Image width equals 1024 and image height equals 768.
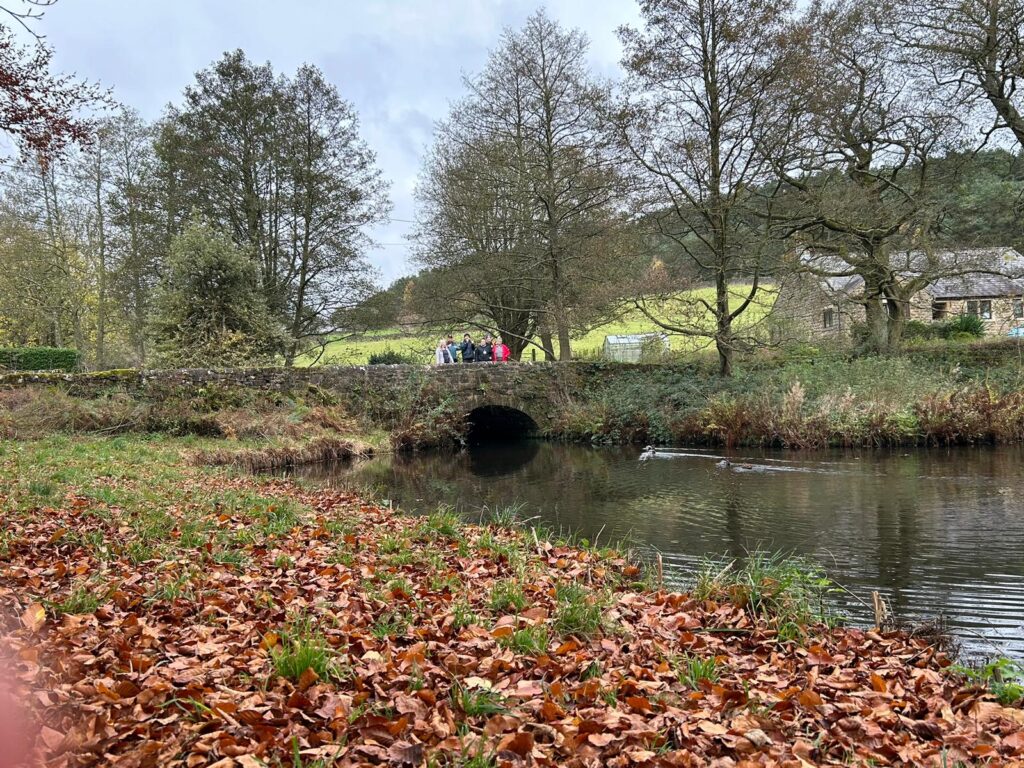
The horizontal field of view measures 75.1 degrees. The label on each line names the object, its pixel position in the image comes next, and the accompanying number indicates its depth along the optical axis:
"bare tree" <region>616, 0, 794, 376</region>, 15.98
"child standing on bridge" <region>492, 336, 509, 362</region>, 21.14
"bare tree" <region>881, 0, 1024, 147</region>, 16.16
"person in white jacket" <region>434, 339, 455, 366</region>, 20.69
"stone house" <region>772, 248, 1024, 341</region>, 17.98
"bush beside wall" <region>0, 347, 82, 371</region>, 20.36
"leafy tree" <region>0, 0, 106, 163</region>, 6.60
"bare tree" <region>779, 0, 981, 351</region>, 16.89
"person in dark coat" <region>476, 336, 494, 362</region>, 21.19
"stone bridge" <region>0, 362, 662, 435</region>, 14.98
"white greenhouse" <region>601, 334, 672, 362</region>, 22.53
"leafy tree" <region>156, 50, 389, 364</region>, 21.70
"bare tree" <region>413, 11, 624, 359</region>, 19.73
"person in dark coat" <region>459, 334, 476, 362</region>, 20.75
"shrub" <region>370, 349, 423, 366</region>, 25.27
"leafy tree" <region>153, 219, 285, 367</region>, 17.14
